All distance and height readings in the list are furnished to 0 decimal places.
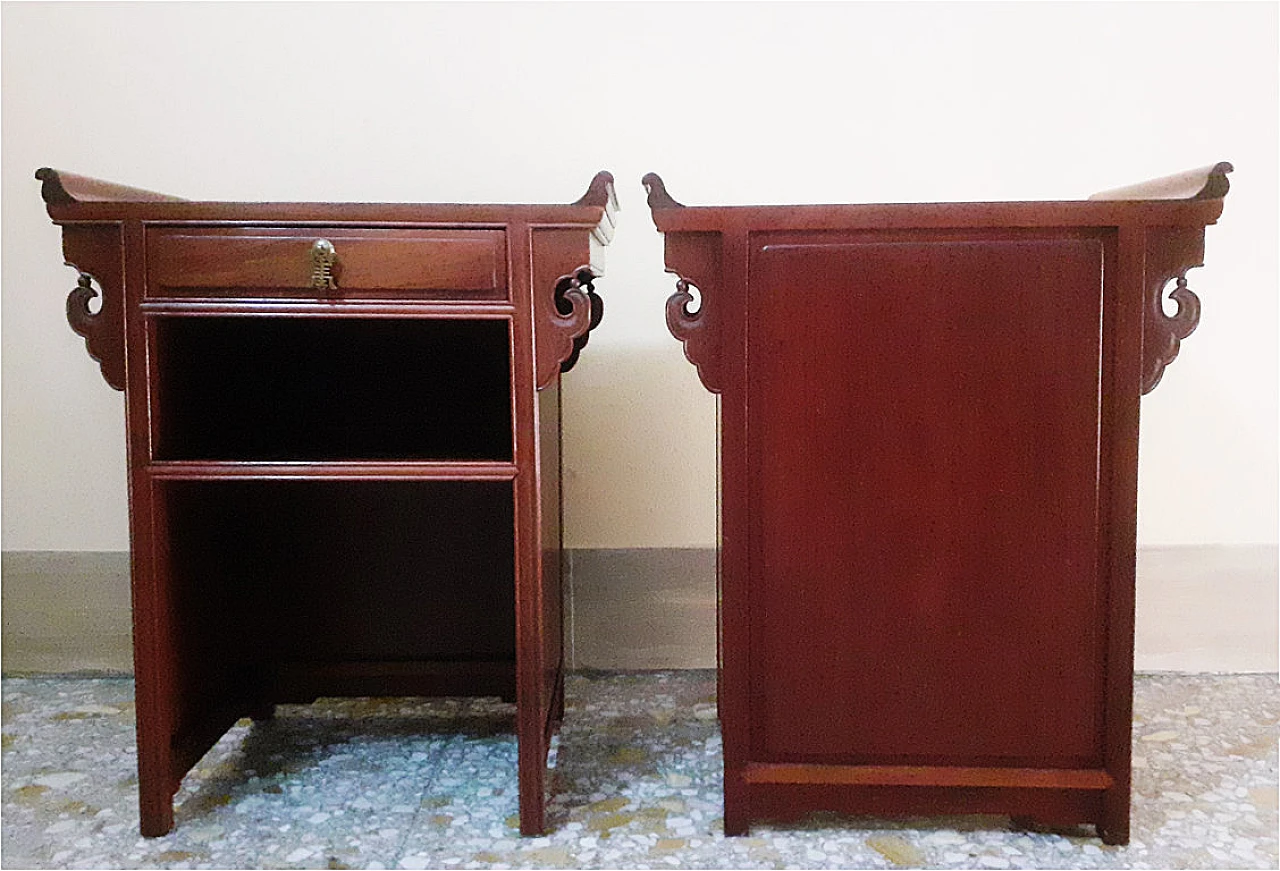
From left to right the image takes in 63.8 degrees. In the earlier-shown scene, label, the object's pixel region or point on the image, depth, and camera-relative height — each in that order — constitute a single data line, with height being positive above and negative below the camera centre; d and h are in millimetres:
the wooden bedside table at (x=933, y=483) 1291 -133
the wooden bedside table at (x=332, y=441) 1315 -93
